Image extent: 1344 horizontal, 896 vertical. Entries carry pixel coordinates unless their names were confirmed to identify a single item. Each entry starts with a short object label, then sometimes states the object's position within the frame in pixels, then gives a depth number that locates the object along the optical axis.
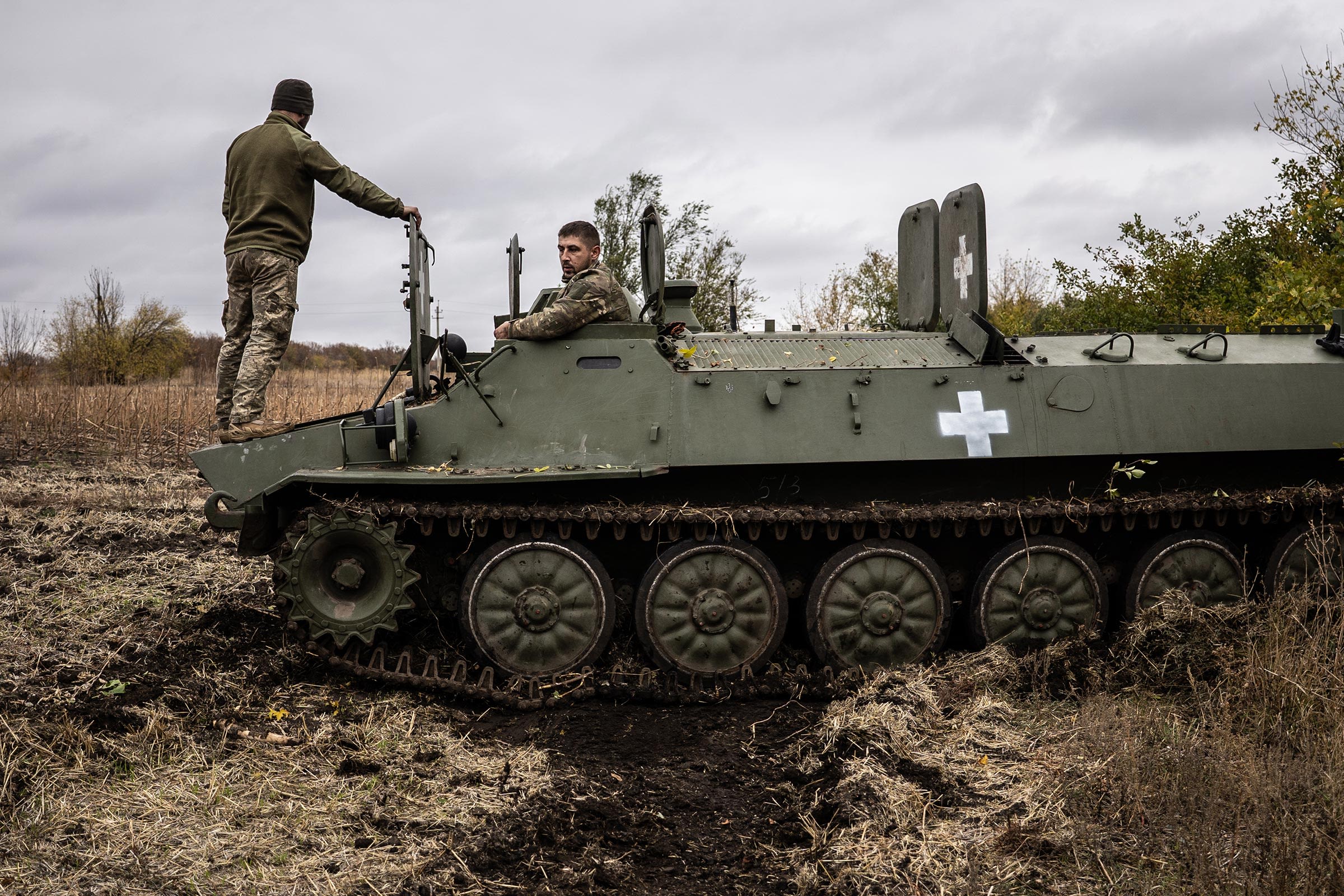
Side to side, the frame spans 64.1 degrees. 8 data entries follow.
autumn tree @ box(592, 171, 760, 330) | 17.20
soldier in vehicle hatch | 6.41
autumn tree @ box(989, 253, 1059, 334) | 23.32
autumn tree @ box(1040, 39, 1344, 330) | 9.42
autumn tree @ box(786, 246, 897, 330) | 21.20
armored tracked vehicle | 6.19
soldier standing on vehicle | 6.62
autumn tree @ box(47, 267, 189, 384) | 21.77
